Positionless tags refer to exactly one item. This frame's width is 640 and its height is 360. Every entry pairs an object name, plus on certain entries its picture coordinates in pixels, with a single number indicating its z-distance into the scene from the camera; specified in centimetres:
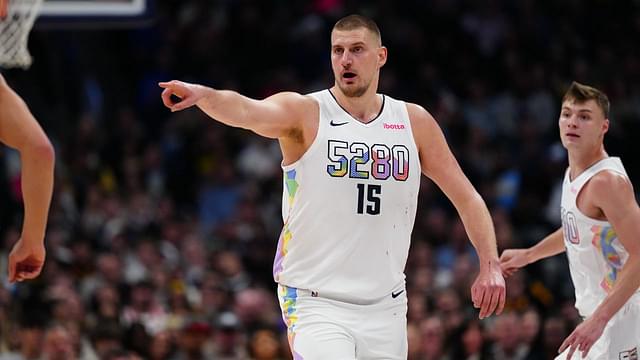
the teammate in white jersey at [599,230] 1448
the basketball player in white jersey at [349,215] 1369
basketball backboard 2128
